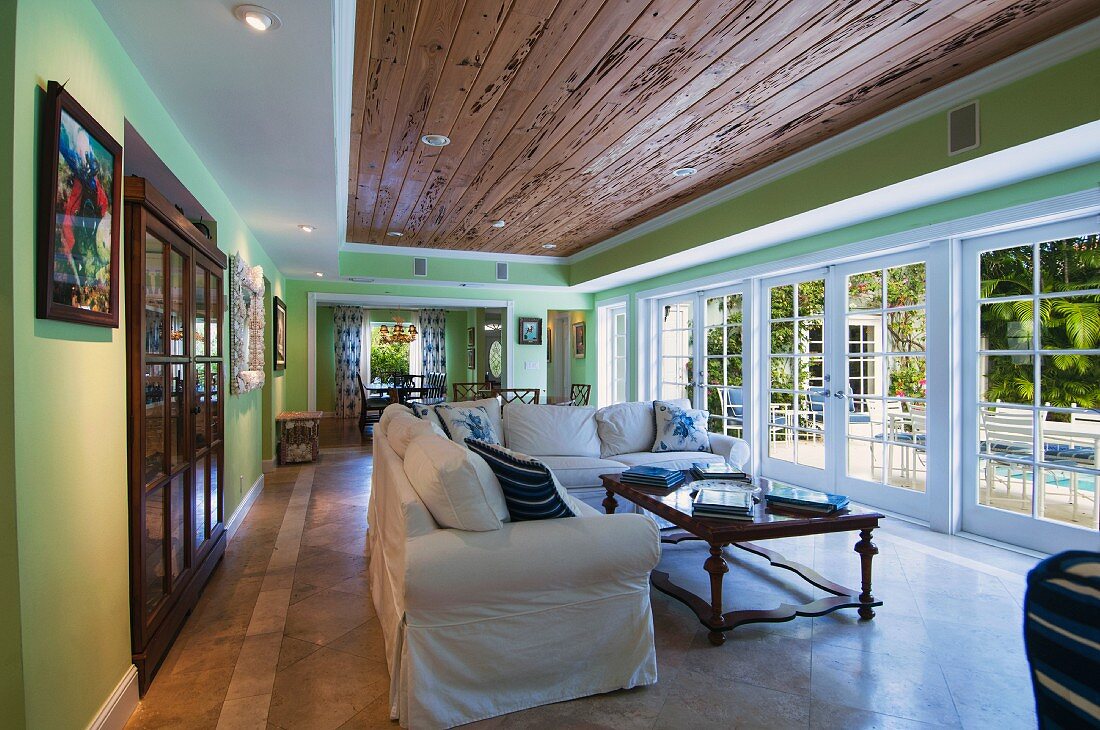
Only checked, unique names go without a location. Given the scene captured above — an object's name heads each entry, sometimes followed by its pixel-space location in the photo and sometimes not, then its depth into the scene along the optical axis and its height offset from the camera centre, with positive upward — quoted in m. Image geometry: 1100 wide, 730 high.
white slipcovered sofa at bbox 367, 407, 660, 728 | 1.83 -0.82
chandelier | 11.93 +0.61
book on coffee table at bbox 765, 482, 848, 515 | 2.66 -0.64
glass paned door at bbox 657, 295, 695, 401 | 6.72 +0.17
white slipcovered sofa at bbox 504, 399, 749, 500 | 4.21 -0.60
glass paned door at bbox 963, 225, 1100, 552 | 3.29 -0.15
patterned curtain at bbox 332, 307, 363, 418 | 11.85 +0.21
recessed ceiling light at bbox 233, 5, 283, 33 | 1.77 +1.06
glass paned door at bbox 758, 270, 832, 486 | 5.05 -0.15
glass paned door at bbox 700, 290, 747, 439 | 5.92 +0.01
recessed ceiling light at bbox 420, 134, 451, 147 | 3.63 +1.39
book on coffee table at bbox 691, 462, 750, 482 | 3.34 -0.63
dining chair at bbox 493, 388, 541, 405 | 7.61 -0.43
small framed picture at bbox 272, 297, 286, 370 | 6.30 +0.34
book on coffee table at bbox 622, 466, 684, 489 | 3.15 -0.62
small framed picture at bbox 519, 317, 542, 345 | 8.44 +0.47
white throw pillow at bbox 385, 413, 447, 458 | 2.72 -0.32
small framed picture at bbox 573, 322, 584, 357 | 9.29 +0.37
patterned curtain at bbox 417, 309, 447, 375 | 12.73 +0.50
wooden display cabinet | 2.06 -0.22
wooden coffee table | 2.43 -0.74
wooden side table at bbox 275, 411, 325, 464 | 6.55 -0.81
